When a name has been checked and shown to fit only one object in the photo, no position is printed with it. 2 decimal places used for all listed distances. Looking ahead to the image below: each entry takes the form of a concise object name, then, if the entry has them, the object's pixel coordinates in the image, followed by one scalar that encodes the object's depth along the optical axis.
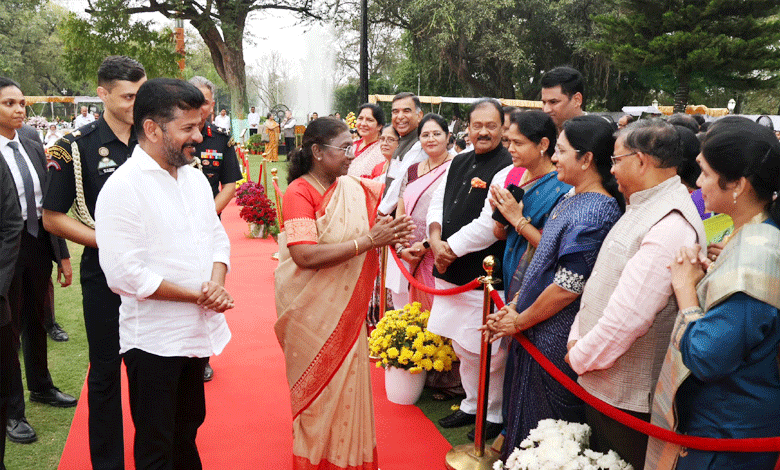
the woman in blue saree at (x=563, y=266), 2.72
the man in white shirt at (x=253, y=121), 28.42
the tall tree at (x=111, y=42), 26.34
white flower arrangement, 2.42
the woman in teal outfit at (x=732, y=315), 1.93
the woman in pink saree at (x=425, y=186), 4.73
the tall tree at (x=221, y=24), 25.44
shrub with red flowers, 9.96
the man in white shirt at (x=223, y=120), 26.66
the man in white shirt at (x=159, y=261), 2.40
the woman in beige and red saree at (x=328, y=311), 3.10
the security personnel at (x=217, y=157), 4.57
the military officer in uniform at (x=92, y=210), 3.11
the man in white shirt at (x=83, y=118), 23.09
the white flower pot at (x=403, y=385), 4.40
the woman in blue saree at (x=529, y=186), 3.37
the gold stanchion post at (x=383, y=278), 5.52
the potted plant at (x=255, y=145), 27.11
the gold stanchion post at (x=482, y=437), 3.47
